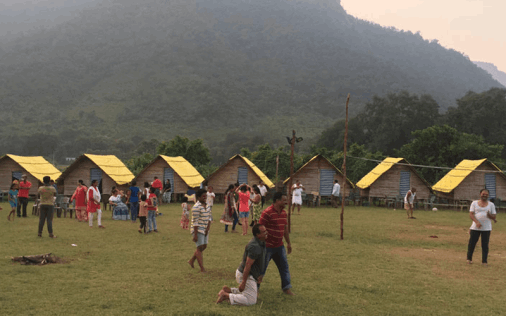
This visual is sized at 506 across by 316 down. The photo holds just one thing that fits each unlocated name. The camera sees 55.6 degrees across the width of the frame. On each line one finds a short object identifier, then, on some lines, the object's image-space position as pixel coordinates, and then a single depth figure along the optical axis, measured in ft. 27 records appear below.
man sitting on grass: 27.53
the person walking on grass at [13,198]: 69.08
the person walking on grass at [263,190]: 91.04
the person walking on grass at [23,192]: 70.59
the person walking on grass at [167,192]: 113.96
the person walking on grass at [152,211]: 58.29
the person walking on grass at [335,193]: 110.42
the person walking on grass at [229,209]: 59.41
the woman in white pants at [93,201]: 61.40
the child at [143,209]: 58.44
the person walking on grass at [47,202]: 49.29
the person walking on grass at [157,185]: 101.34
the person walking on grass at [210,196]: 65.10
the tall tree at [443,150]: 151.94
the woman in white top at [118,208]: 74.79
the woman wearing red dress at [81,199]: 67.15
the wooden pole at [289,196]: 58.94
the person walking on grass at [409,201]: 87.76
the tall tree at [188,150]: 160.56
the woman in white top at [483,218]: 41.34
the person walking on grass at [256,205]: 54.44
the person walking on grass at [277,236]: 30.22
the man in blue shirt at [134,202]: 71.68
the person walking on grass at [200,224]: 35.14
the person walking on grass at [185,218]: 59.00
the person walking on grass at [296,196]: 90.73
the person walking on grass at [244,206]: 58.90
